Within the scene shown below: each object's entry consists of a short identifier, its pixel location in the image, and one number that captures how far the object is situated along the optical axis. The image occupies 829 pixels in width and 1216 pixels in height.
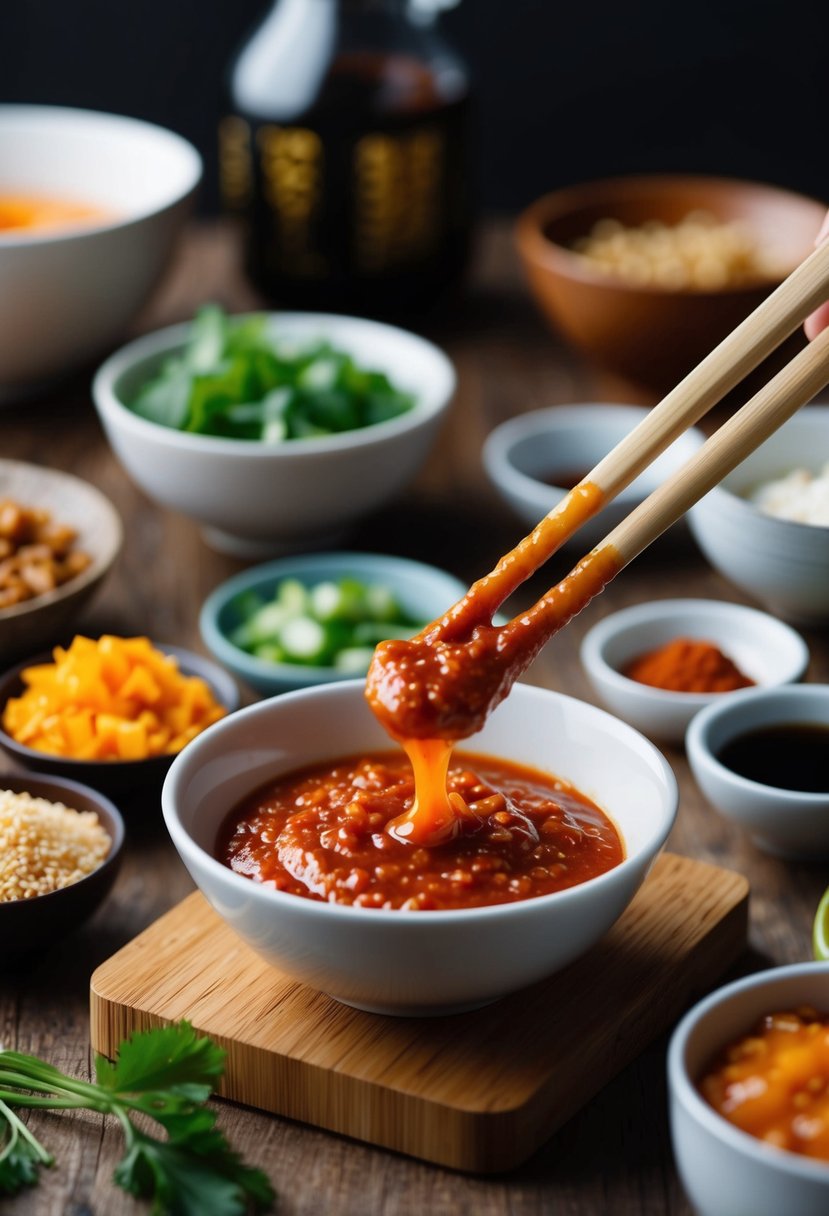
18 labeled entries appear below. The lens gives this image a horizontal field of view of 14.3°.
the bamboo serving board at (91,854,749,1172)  0.79
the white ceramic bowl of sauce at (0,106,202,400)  1.12
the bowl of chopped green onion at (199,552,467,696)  0.96
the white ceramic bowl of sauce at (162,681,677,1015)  0.78
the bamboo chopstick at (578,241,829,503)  0.82
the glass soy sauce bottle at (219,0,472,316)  1.17
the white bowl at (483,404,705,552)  1.05
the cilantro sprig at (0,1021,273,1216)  0.78
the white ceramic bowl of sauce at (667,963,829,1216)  0.74
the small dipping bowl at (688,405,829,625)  0.97
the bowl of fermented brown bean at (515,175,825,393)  1.13
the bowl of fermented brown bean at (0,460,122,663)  0.96
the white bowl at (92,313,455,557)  1.02
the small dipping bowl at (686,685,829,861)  0.88
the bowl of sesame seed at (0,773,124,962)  0.84
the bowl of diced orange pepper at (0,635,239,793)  0.91
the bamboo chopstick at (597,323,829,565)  0.82
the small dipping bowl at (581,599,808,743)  0.94
